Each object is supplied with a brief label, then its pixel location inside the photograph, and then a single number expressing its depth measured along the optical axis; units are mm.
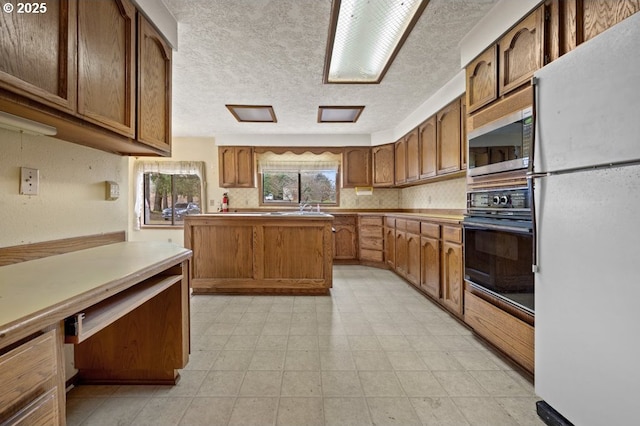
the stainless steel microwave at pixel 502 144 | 1564
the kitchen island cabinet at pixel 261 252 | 3143
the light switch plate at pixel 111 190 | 1753
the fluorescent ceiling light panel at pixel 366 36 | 1839
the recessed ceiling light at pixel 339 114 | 3670
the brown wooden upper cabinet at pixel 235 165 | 4945
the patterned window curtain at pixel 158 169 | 5090
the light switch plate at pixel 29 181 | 1231
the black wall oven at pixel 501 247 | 1539
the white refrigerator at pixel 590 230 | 970
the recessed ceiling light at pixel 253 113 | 3646
